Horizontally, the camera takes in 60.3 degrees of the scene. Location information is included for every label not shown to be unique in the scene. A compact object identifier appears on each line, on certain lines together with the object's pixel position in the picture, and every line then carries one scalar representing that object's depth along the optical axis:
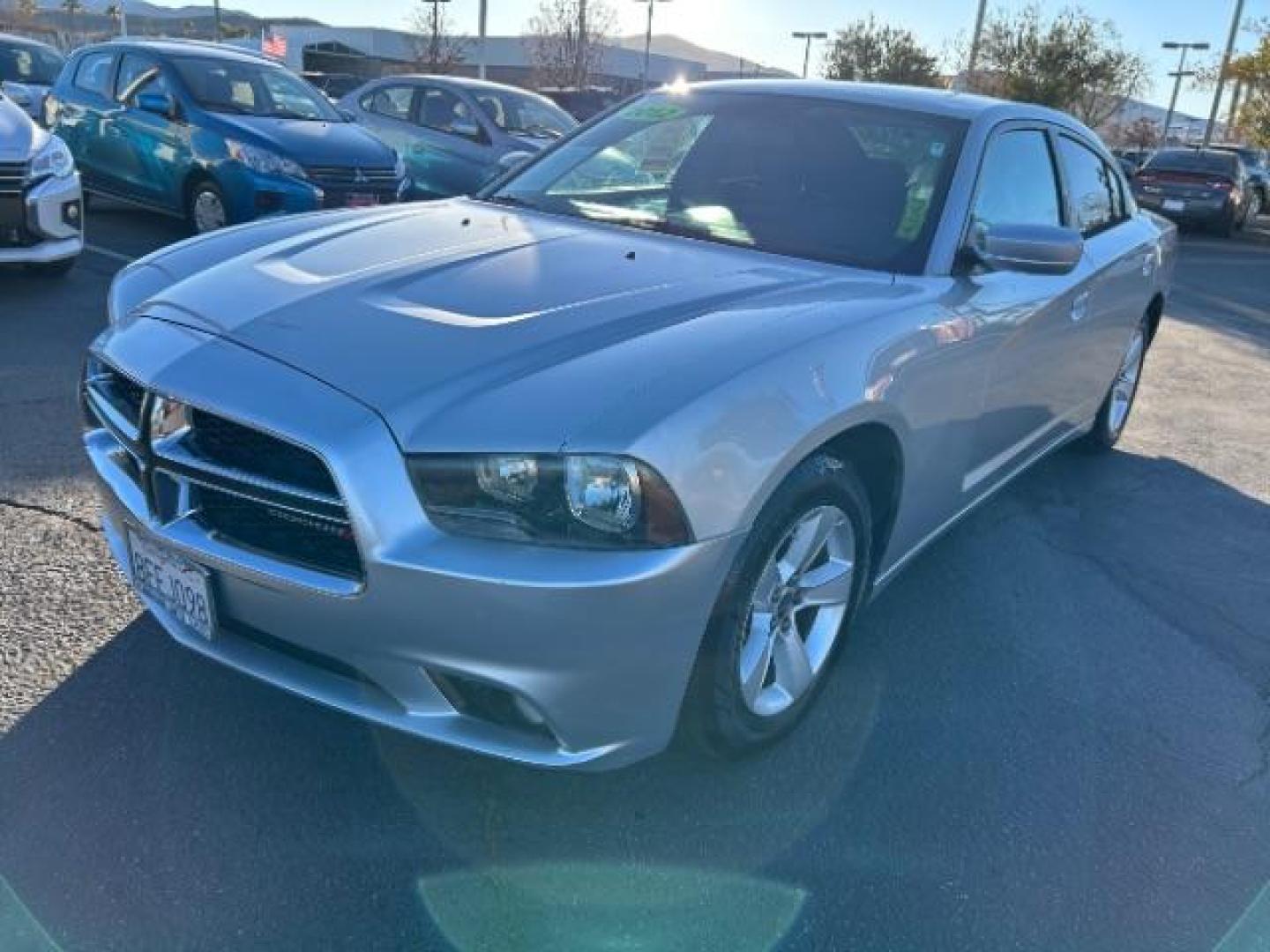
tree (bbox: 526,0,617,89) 36.84
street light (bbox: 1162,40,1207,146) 54.31
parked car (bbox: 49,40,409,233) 8.26
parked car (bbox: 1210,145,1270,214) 22.97
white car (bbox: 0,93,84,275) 6.33
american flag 33.00
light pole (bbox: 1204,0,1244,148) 34.34
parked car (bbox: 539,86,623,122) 20.66
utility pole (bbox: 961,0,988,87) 29.86
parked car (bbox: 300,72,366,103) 27.56
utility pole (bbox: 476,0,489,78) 26.36
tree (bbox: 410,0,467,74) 35.59
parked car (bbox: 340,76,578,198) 10.51
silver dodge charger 2.09
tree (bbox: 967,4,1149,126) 31.03
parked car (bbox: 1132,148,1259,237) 18.91
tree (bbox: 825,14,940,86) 35.00
